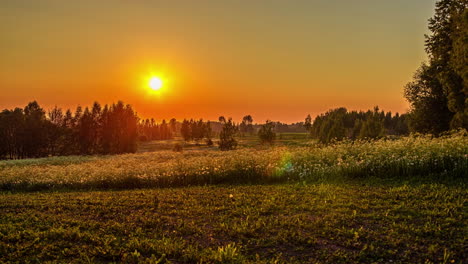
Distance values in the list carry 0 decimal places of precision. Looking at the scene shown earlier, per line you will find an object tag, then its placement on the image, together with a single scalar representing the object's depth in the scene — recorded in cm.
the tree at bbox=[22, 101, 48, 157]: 6406
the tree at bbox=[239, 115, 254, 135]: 16225
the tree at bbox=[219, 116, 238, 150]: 6000
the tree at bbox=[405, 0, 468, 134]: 2783
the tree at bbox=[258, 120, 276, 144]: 6950
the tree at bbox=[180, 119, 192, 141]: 10625
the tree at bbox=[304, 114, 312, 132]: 12771
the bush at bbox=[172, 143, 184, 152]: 6009
